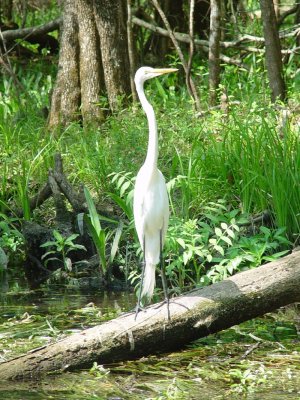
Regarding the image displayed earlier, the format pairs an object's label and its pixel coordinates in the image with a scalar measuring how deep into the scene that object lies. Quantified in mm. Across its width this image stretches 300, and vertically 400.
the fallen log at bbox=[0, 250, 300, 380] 9453
